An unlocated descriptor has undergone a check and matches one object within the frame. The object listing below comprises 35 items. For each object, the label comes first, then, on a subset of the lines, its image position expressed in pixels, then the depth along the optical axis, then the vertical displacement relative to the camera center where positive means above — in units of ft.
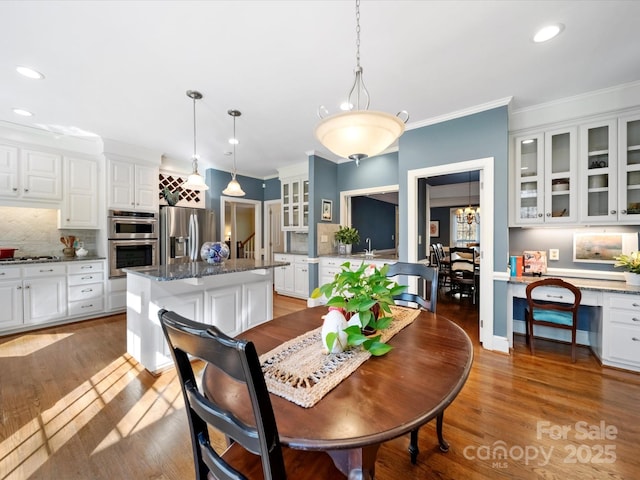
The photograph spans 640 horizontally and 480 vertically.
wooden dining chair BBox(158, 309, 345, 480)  1.93 -1.55
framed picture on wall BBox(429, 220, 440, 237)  28.99 +1.24
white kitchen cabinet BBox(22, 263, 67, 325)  11.01 -2.38
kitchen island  7.73 -2.01
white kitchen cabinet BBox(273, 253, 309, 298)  16.53 -2.47
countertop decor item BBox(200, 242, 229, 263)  9.70 -0.52
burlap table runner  2.76 -1.59
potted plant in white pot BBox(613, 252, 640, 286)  8.13 -0.79
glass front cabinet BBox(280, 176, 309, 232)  16.97 +2.32
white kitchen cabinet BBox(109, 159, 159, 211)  13.44 +2.76
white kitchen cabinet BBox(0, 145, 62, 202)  11.06 +2.73
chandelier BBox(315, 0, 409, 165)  4.45 +1.90
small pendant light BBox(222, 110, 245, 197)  10.07 +2.15
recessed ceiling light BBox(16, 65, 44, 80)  7.46 +4.75
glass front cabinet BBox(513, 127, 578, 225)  9.15 +2.24
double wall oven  13.30 -0.13
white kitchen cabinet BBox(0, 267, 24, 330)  10.44 -2.41
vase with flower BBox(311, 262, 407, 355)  3.52 -0.92
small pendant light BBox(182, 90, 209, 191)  8.74 +2.67
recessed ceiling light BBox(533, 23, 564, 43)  5.98 +4.82
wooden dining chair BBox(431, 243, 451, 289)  17.06 -1.59
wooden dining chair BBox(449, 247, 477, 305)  14.65 -1.61
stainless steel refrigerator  14.92 +0.26
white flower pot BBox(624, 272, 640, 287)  8.09 -1.16
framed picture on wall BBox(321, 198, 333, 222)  16.12 +1.78
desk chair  8.18 -2.18
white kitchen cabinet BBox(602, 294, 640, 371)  7.60 -2.68
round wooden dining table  2.21 -1.61
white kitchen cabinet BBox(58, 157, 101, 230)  12.47 +2.07
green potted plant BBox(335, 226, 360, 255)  16.07 +0.05
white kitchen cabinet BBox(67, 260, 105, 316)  12.14 -2.36
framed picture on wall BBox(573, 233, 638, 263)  8.85 -0.18
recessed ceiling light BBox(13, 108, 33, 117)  9.99 +4.78
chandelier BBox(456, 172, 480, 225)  23.99 +2.40
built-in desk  7.63 -2.35
